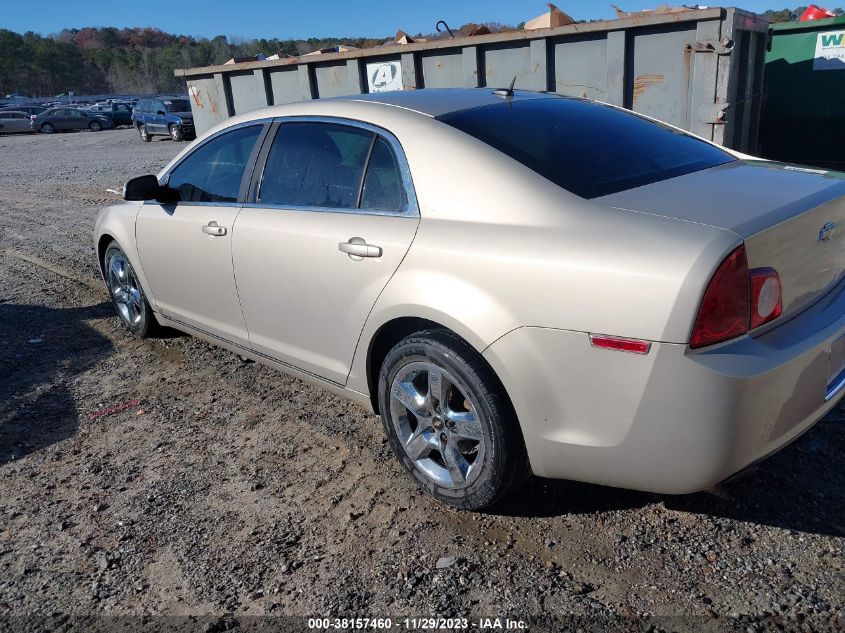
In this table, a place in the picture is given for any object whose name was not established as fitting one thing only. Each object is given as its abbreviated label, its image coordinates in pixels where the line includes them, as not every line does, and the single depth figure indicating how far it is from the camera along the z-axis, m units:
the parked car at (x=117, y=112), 41.19
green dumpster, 9.02
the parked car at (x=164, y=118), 26.91
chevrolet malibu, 2.29
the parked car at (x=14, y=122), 38.53
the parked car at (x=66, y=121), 38.81
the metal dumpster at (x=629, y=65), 5.97
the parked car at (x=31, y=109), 40.31
